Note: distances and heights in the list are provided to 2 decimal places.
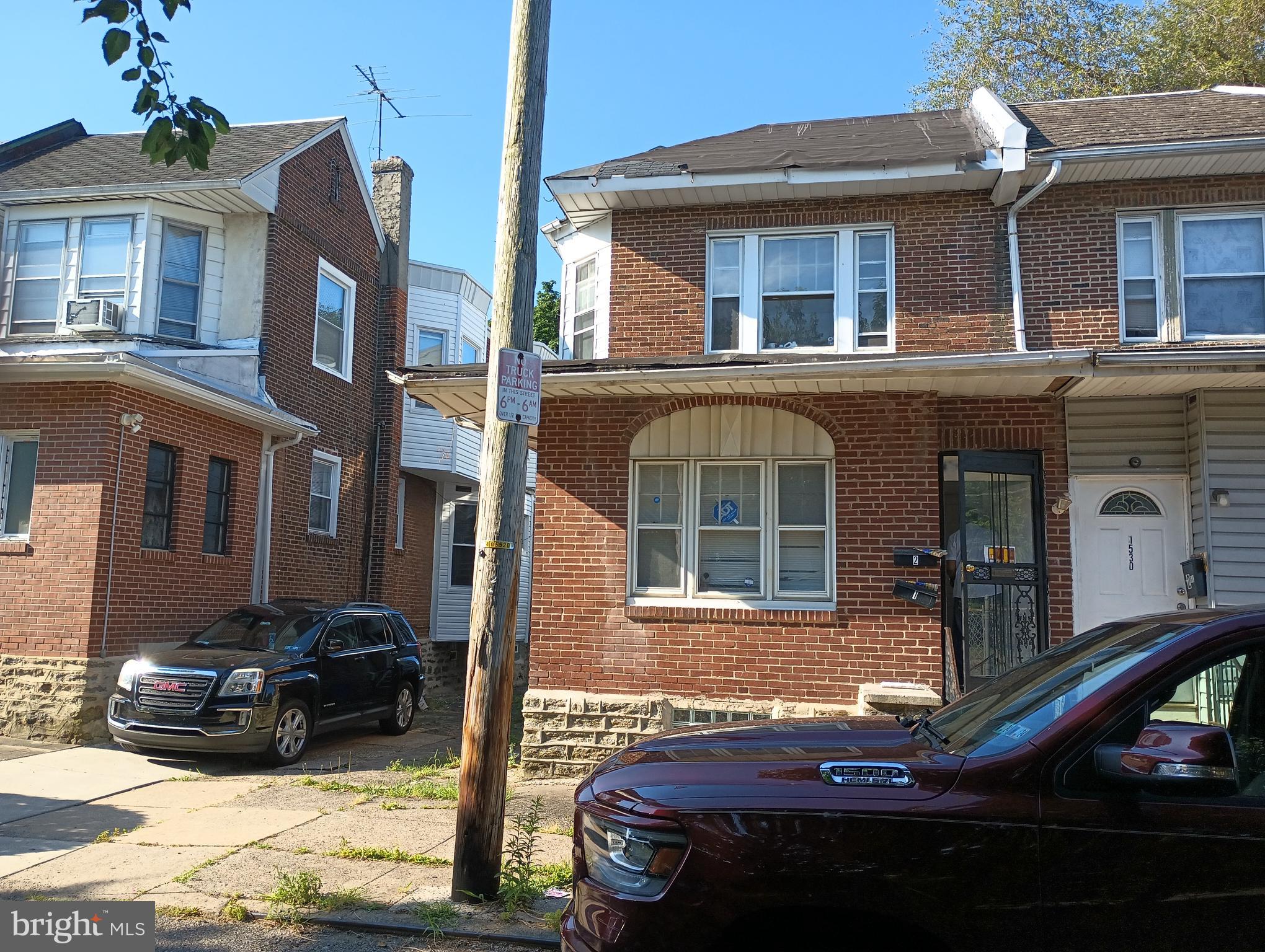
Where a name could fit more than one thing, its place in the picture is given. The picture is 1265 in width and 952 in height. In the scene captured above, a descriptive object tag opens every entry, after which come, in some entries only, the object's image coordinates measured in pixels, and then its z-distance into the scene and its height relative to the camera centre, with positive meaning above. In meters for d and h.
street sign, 5.78 +1.17
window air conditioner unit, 13.58 +3.56
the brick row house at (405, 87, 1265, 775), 9.20 +1.63
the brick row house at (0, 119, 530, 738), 11.24 +2.31
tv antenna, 20.69 +10.22
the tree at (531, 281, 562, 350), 36.16 +9.95
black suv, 9.58 -1.06
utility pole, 5.54 +0.43
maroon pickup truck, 2.67 -0.66
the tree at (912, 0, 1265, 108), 20.92 +12.35
